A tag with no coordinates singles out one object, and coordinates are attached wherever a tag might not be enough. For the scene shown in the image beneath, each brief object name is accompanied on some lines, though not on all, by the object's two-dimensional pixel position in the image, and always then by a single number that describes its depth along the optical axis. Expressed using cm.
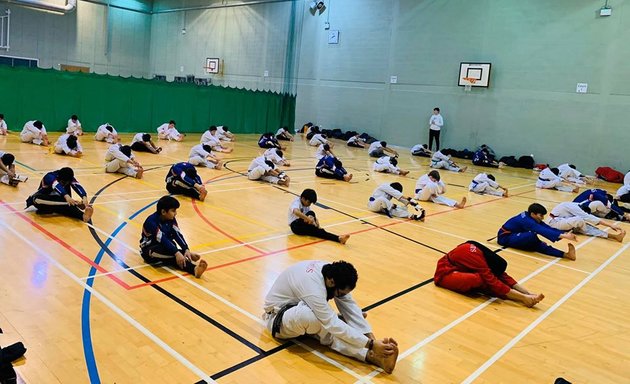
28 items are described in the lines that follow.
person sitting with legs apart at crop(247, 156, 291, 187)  1398
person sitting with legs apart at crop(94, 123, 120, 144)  1975
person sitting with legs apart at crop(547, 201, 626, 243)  1101
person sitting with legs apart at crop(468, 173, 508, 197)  1565
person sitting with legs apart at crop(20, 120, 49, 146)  1712
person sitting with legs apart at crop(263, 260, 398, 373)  460
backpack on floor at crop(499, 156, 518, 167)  2376
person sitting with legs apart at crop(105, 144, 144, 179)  1312
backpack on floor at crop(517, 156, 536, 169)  2326
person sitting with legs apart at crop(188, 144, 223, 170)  1590
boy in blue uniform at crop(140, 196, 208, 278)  668
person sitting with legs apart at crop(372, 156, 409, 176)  1830
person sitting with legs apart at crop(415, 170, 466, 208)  1319
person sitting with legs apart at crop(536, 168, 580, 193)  1781
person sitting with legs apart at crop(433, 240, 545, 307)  666
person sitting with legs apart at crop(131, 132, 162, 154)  1795
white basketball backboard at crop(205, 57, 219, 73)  3672
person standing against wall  2591
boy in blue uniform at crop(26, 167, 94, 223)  859
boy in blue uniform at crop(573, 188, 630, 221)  1292
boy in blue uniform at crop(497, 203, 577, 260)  899
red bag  2061
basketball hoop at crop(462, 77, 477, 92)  2512
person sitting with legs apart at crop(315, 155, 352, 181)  1588
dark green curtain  2047
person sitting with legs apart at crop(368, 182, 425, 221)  1109
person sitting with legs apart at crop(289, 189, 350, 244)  889
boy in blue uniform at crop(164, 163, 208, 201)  1127
